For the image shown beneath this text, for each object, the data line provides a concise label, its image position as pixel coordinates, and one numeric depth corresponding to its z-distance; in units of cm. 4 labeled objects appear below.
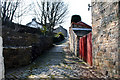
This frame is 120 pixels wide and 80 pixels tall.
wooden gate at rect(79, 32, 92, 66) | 427
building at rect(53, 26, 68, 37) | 3944
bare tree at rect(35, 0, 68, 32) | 1505
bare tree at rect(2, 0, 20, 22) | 834
